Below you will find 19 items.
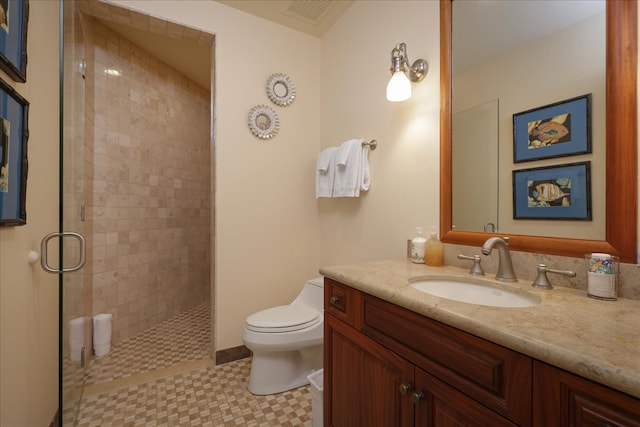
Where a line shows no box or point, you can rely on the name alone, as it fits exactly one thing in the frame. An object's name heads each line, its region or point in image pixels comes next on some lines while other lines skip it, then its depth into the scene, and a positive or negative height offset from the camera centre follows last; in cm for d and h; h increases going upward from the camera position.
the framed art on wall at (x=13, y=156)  83 +19
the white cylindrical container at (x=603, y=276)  77 -17
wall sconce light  140 +70
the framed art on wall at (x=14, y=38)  82 +54
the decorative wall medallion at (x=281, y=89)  214 +96
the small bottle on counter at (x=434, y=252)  127 -17
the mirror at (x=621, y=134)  80 +23
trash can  129 -84
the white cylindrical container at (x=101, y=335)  210 -88
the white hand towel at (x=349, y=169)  177 +29
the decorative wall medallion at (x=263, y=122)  207 +69
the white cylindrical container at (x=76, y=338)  145 -67
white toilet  157 -71
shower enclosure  150 +26
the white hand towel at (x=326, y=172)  194 +30
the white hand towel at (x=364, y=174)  177 +25
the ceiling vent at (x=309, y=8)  193 +144
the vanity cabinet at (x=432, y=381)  50 -38
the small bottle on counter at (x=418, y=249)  132 -16
